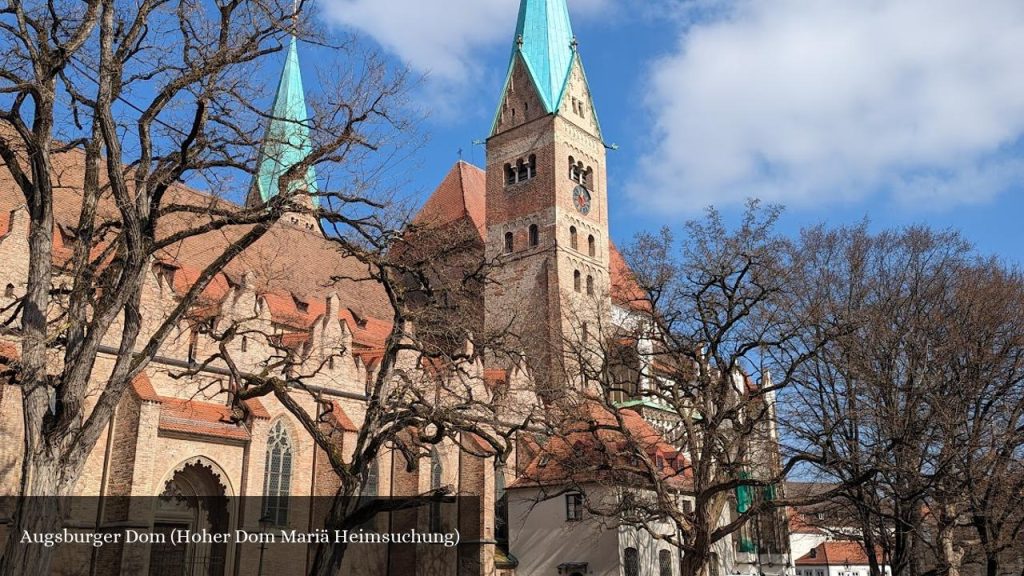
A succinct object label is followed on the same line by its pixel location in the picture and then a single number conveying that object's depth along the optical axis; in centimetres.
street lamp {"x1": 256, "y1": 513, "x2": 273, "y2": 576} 2283
